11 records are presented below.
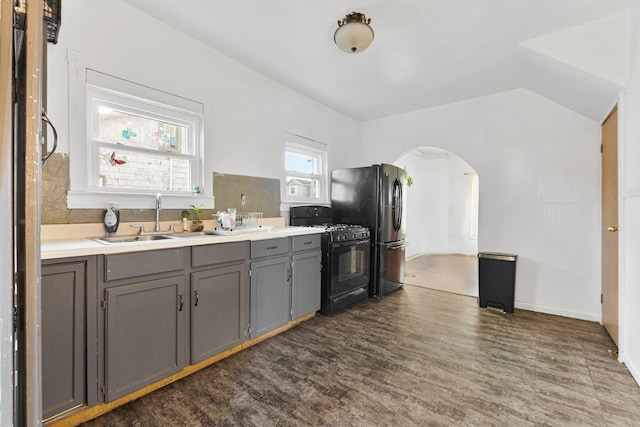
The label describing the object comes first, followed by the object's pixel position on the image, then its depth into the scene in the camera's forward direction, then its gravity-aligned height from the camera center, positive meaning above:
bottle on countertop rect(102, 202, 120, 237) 2.08 -0.05
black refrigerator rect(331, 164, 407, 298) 3.86 +0.04
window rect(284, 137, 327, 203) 3.87 +0.57
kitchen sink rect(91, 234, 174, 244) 2.02 -0.19
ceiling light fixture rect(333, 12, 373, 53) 2.13 +1.36
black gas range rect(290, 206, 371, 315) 3.15 -0.55
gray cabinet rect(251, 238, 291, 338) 2.45 -0.66
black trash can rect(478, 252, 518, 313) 3.34 -0.79
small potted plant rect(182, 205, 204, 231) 2.59 -0.05
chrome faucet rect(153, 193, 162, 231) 2.35 +0.04
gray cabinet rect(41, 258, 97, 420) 1.45 -0.65
